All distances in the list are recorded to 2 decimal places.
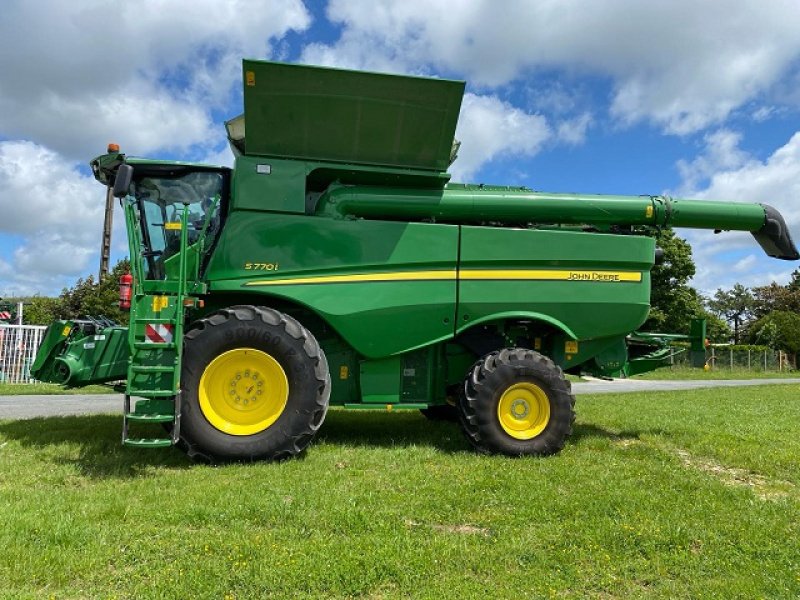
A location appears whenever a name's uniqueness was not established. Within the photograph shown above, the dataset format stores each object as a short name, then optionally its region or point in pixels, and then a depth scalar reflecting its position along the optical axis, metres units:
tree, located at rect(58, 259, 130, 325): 23.20
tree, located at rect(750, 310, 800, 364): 44.94
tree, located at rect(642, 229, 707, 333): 35.22
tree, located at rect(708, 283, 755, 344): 77.25
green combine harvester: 6.03
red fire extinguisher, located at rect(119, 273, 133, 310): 6.05
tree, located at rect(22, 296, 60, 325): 29.98
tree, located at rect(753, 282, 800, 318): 64.62
